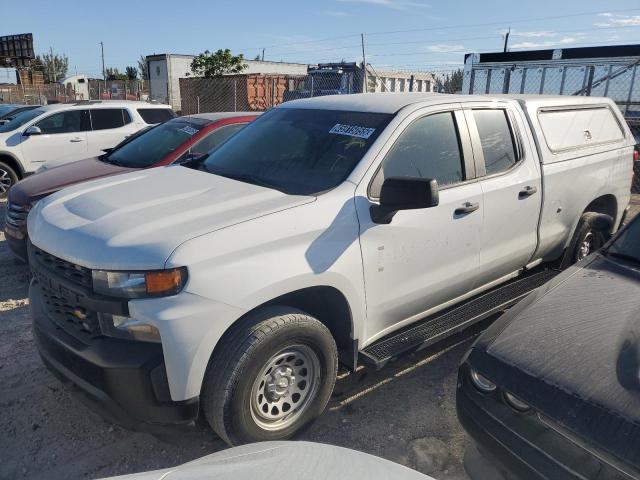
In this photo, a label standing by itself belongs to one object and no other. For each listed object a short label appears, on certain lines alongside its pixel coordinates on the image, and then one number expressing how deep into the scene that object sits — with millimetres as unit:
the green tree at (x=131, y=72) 68562
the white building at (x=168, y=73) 33469
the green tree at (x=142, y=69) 70512
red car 5016
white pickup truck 2385
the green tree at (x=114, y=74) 67550
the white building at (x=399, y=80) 21886
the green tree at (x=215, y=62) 24594
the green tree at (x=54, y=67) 66562
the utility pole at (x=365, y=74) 11781
